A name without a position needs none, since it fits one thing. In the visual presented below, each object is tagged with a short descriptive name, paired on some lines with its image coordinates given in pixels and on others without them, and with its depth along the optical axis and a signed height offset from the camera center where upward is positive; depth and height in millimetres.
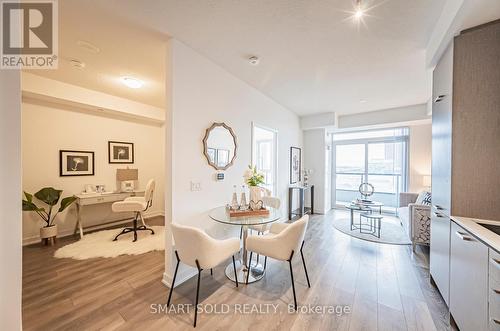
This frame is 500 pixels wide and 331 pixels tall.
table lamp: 4176 -320
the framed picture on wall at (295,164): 5078 +16
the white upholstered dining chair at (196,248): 1664 -770
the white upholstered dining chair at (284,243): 1879 -793
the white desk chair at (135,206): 3492 -780
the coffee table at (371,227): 3698 -1356
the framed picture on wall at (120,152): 4238 +264
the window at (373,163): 5504 +65
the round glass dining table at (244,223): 2129 -636
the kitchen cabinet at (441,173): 1763 -70
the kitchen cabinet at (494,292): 1129 -770
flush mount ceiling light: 3154 +1383
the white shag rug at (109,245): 2830 -1341
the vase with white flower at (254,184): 2535 -264
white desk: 3483 -690
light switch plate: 2377 -281
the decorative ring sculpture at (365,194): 4588 -696
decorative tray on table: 2312 -593
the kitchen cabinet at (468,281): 1251 -847
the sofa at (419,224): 2887 -890
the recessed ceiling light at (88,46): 2190 +1391
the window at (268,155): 4367 +241
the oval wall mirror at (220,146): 2574 +265
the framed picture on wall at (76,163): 3586 +1
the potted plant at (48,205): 3062 -715
